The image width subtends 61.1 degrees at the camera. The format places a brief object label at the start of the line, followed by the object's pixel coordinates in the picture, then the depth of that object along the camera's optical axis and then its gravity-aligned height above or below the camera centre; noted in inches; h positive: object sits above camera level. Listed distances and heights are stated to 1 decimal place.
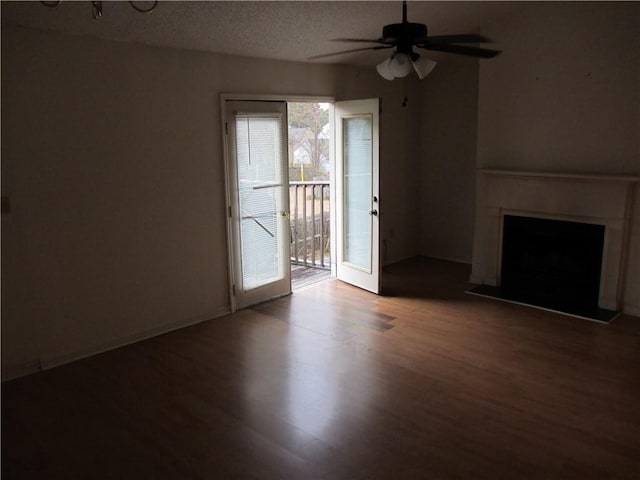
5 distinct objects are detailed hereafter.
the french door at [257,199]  200.2 -17.9
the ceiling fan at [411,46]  121.3 +24.0
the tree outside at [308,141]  362.9 +6.9
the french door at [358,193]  218.1 -17.8
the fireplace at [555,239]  192.6 -34.5
